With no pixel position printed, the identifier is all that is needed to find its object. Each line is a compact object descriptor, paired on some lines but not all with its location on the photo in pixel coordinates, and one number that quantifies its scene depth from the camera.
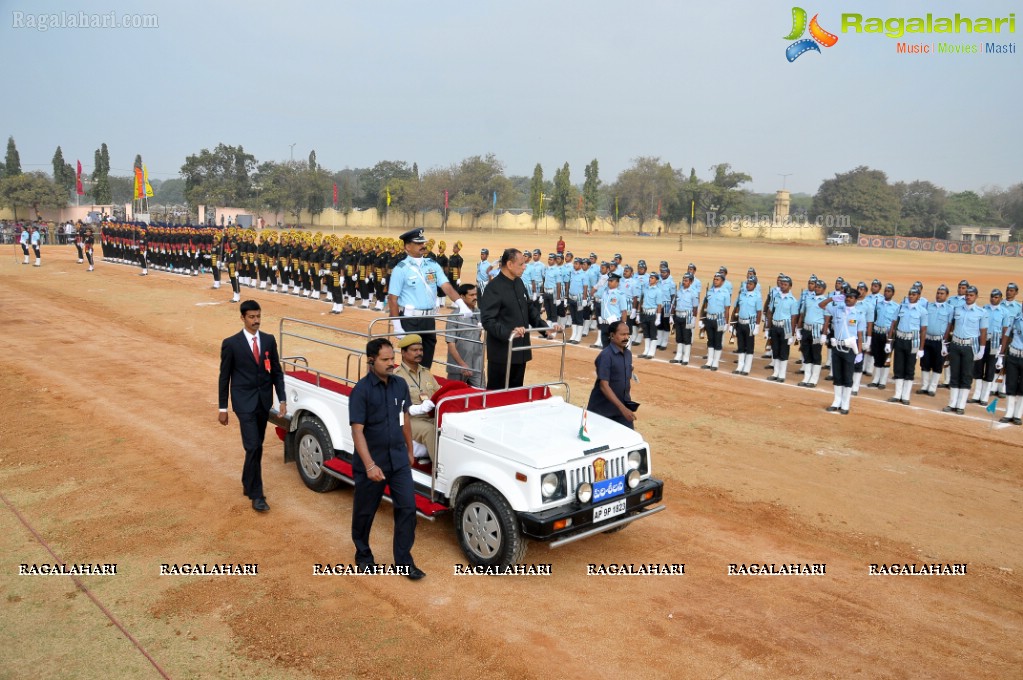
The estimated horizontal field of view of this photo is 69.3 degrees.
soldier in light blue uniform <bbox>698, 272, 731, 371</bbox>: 14.26
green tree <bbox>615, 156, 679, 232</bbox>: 78.62
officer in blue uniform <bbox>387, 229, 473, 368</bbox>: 8.24
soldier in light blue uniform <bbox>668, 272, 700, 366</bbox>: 14.72
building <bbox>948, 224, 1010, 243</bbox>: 68.00
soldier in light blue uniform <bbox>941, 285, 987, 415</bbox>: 11.53
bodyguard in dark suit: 6.54
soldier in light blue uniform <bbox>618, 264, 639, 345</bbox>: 15.72
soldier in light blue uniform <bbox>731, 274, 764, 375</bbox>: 13.83
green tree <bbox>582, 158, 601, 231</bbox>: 77.25
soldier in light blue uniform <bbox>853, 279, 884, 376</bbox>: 12.98
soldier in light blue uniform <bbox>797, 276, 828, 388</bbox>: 12.66
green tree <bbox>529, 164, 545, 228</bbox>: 72.44
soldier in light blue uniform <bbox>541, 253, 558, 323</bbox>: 18.52
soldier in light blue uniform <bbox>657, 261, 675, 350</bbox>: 15.45
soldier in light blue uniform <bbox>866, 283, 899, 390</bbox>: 13.02
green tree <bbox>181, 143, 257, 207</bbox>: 69.94
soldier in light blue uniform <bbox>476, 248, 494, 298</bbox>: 18.94
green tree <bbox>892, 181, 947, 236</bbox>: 71.69
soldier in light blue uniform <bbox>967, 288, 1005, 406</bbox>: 11.70
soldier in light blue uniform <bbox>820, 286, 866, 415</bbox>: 11.08
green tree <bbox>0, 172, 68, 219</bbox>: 57.44
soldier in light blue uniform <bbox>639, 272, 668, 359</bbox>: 15.37
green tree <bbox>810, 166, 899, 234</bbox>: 71.12
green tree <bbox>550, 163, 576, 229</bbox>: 75.00
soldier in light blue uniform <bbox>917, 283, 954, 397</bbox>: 12.14
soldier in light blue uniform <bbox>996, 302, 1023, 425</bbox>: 11.02
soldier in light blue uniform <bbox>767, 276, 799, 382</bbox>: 13.25
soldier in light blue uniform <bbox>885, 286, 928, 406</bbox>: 12.12
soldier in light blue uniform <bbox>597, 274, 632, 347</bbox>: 15.18
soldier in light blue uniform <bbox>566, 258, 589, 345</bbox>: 17.38
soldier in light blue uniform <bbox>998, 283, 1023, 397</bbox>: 11.56
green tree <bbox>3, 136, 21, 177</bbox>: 75.06
